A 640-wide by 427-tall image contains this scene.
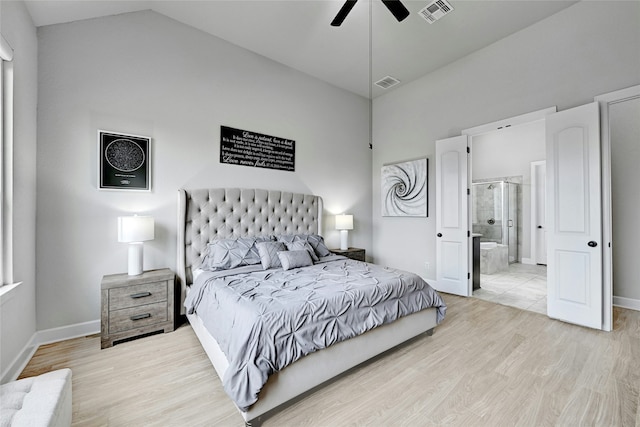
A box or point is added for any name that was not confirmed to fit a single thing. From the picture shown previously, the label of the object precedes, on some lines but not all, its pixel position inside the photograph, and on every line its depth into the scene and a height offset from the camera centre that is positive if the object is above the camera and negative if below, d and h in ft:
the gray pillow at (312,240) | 11.56 -1.11
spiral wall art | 14.56 +1.52
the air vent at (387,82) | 14.94 +7.65
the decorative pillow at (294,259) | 9.67 -1.64
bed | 5.53 -1.95
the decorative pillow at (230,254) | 9.60 -1.45
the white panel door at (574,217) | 9.08 -0.10
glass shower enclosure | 21.12 +0.11
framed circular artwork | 9.06 +1.91
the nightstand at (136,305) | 8.00 -2.84
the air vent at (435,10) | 9.46 +7.55
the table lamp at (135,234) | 8.43 -0.61
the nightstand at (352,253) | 14.17 -2.05
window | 6.36 +1.14
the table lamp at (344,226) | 14.55 -0.61
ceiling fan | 7.04 +5.64
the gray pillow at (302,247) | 10.79 -1.32
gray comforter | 5.07 -2.28
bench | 3.51 -2.69
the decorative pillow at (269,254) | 9.84 -1.46
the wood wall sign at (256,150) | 11.63 +3.09
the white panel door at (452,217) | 12.70 -0.12
